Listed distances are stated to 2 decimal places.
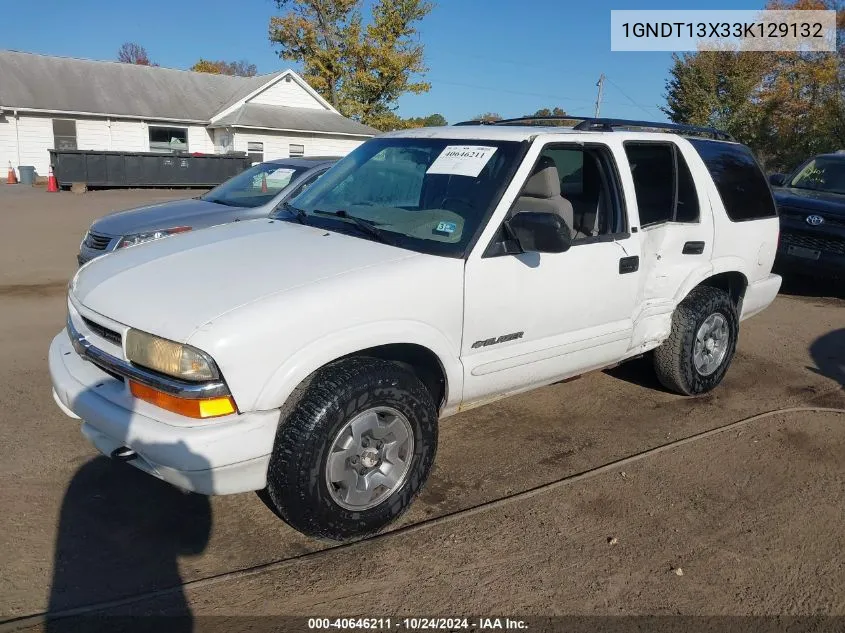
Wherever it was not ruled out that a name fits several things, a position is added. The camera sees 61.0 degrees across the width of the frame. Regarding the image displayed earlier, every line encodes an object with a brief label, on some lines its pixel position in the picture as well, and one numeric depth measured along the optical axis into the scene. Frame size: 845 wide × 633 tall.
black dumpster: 23.30
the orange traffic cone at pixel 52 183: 23.25
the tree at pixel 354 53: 40.06
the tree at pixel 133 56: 77.00
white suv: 2.94
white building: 29.14
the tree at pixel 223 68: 66.38
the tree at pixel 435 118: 57.99
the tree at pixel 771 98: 26.34
